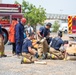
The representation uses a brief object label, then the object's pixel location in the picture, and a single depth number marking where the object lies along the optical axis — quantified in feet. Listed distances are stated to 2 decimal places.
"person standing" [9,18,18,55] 52.81
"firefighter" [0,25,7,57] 49.62
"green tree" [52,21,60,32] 273.70
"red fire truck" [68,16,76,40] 89.84
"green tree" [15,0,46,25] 194.70
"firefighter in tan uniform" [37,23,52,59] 46.03
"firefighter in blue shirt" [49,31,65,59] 45.65
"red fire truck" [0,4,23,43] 77.71
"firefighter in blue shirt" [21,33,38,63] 43.29
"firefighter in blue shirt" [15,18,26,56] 48.75
